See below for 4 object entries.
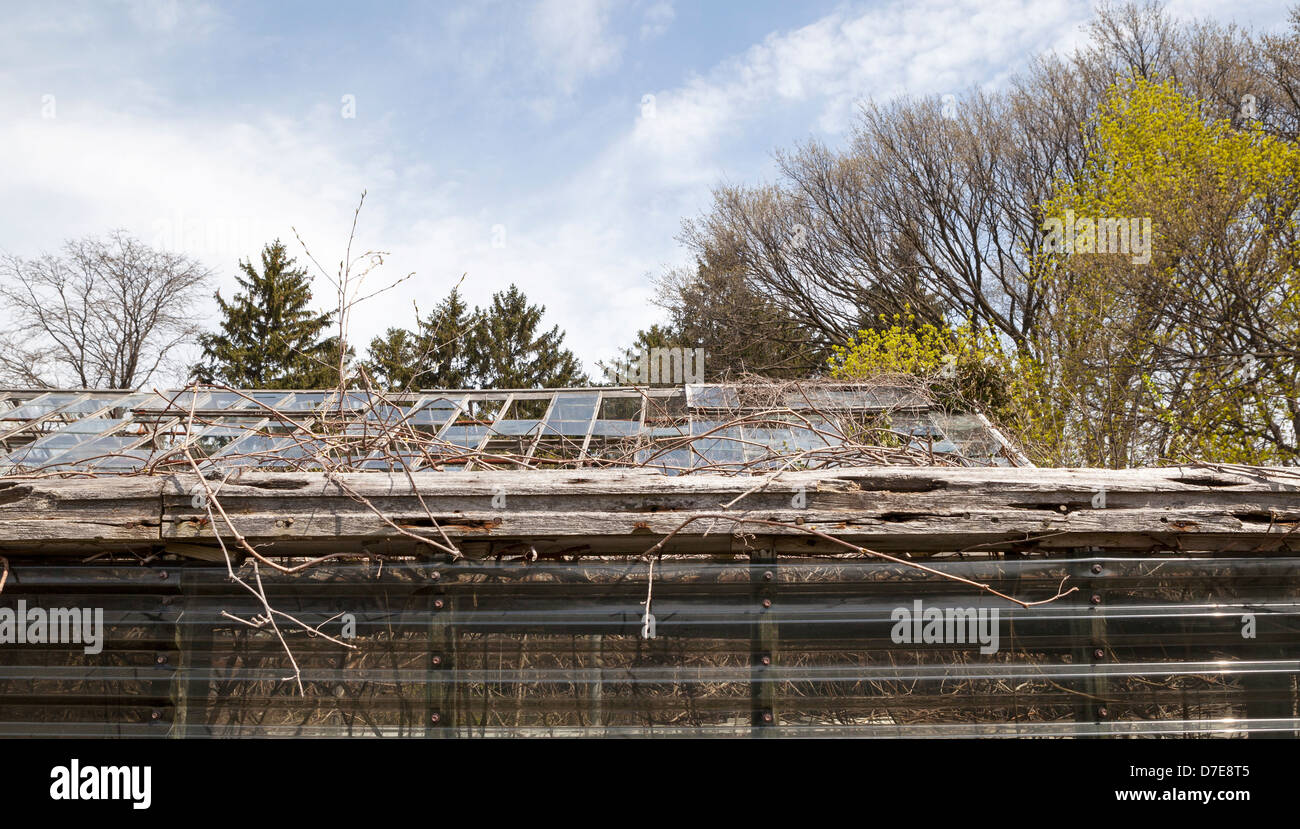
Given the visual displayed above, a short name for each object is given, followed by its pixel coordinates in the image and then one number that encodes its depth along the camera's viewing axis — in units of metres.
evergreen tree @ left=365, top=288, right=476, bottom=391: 29.98
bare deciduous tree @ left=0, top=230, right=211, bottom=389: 28.83
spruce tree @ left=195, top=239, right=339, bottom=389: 31.44
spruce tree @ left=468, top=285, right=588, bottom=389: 36.72
